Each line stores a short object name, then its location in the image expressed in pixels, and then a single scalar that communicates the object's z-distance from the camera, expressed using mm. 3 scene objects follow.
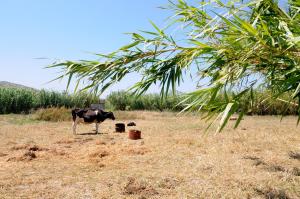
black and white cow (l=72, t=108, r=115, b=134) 9183
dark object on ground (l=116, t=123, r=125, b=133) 9328
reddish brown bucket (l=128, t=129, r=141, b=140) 7833
